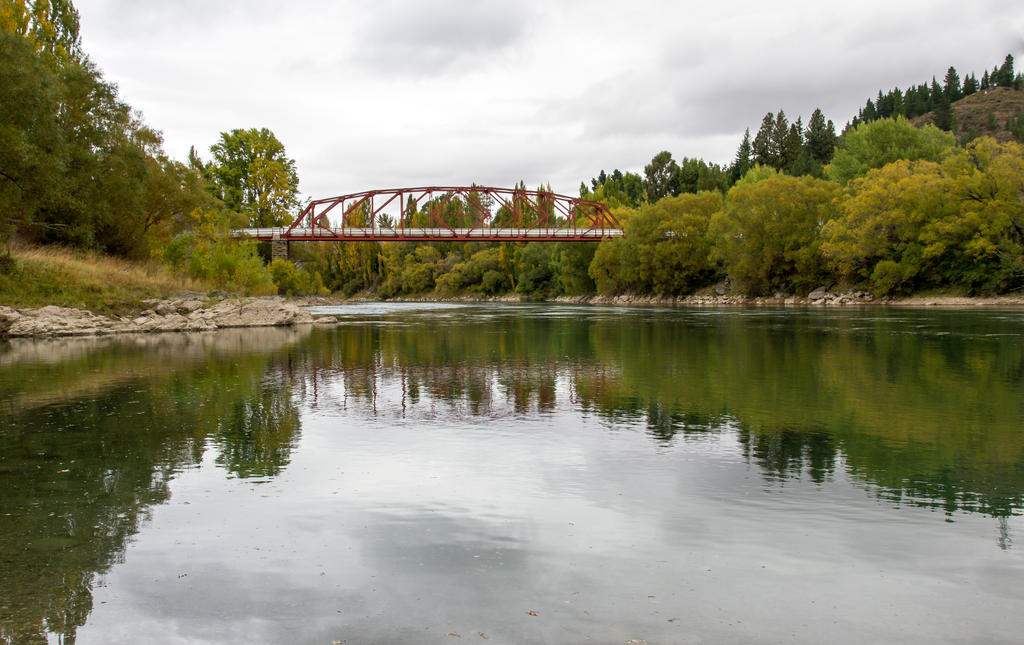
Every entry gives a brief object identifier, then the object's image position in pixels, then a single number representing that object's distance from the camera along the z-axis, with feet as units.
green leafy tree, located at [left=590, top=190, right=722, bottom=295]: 332.60
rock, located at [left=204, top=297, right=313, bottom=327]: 139.85
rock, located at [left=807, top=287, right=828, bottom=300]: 272.31
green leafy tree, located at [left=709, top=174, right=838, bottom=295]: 279.28
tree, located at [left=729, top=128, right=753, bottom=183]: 482.69
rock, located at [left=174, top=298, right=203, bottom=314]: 136.99
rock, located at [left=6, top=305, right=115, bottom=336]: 109.50
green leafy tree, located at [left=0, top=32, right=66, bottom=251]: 103.50
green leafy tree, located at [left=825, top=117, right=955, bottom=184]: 278.67
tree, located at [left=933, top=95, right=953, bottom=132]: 587.68
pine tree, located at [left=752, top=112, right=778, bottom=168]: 471.62
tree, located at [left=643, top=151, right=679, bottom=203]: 470.39
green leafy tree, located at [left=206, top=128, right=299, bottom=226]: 255.09
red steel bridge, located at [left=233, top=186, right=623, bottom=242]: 312.29
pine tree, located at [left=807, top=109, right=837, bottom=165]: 458.91
